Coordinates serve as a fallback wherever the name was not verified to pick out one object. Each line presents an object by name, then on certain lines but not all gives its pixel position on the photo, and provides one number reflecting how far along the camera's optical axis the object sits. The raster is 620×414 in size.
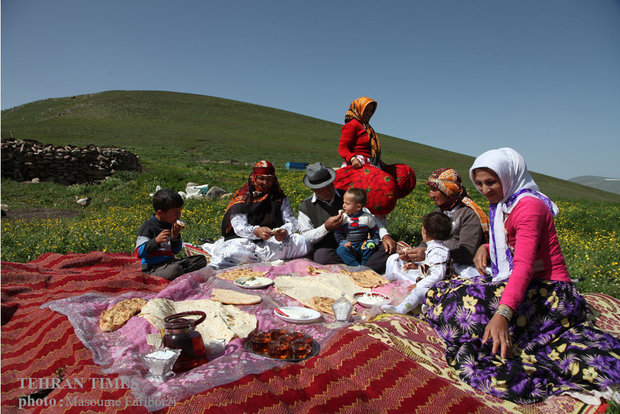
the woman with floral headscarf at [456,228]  4.25
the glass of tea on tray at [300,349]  2.67
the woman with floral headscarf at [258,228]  5.37
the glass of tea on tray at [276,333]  2.85
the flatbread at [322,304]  3.61
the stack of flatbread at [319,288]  3.80
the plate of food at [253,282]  4.16
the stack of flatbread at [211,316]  3.04
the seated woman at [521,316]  2.44
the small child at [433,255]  3.50
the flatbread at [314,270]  4.86
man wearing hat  5.25
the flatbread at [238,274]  4.50
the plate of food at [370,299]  3.69
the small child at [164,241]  4.50
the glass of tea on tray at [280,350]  2.68
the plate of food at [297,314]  3.33
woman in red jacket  5.75
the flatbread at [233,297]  3.69
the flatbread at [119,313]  3.18
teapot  2.46
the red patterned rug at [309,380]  2.16
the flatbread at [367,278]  4.48
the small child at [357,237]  5.36
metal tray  2.66
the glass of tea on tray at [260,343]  2.76
